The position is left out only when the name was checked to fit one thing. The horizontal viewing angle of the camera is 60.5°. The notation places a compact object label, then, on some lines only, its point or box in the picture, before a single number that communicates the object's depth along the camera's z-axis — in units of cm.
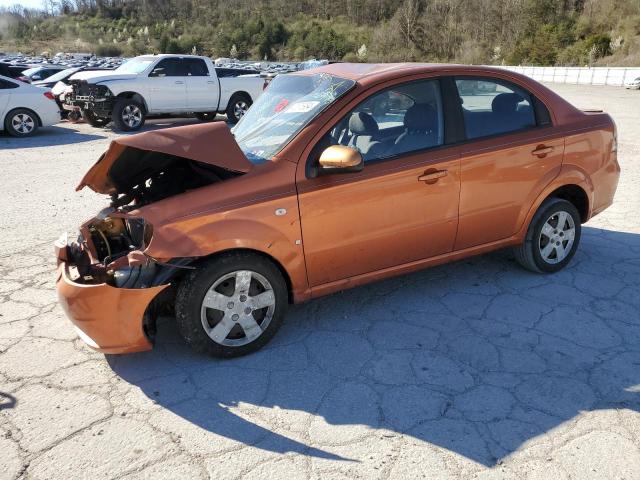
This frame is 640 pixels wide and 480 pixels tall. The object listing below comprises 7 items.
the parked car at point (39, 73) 2153
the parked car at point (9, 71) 1778
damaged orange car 321
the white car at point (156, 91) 1355
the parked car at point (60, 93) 1504
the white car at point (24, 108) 1281
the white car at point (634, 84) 2884
